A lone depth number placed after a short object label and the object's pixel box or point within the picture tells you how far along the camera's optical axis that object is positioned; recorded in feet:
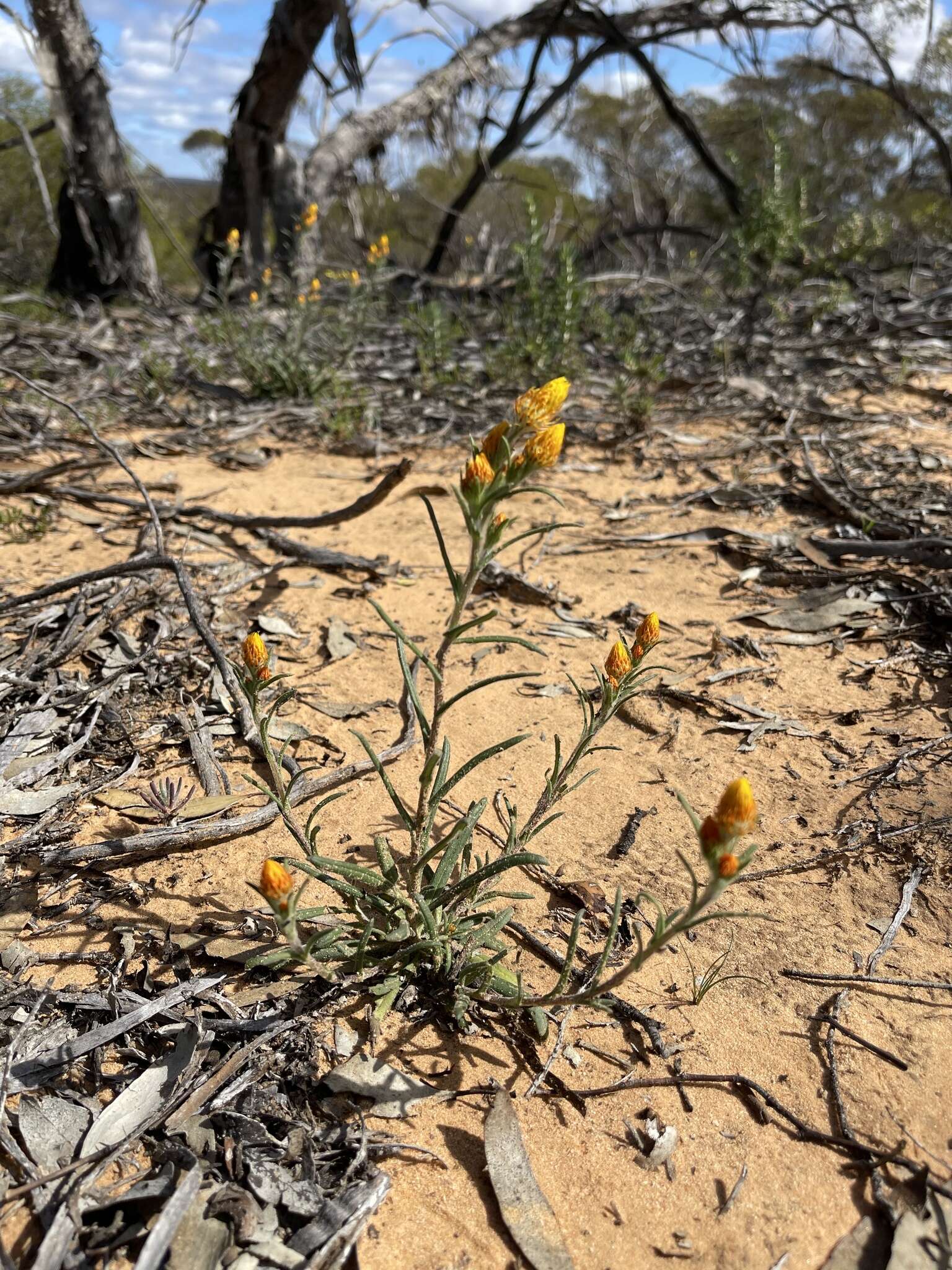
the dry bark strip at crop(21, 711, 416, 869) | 1.58
